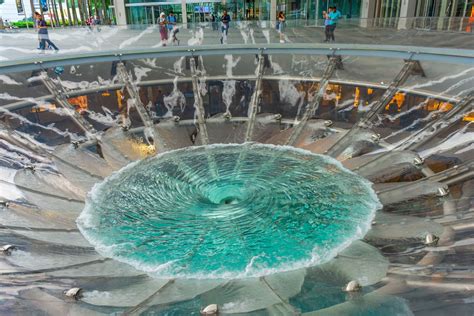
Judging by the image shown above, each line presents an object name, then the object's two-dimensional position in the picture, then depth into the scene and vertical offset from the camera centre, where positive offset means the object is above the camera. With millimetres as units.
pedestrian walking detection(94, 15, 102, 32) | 34497 -1706
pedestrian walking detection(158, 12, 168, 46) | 13352 -981
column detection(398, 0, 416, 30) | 22453 -703
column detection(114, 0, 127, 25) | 31516 -776
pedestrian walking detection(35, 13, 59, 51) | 12297 -1060
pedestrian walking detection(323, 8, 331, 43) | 12984 -1014
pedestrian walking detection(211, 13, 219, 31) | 14405 -922
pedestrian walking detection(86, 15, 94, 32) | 32719 -1597
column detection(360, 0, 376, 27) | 26734 -816
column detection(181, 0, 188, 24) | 29703 -899
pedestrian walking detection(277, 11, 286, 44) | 13588 -981
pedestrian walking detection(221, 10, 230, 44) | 14047 -881
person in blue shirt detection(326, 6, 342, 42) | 13098 -776
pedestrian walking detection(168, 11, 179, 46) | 13379 -978
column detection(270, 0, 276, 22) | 28808 -781
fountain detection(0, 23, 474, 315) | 4383 -3034
